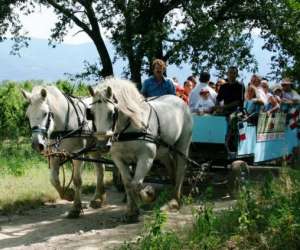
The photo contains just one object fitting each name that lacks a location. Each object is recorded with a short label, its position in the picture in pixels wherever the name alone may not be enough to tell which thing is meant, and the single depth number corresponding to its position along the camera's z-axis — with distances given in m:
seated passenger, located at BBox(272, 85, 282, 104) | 10.92
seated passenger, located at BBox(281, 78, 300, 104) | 10.99
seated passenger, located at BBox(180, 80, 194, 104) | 10.65
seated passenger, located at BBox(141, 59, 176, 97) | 8.48
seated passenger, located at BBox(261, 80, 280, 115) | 9.57
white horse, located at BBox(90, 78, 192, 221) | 6.48
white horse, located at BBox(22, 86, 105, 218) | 6.78
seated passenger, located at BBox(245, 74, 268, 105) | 9.32
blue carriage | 8.56
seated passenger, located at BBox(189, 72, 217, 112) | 9.25
